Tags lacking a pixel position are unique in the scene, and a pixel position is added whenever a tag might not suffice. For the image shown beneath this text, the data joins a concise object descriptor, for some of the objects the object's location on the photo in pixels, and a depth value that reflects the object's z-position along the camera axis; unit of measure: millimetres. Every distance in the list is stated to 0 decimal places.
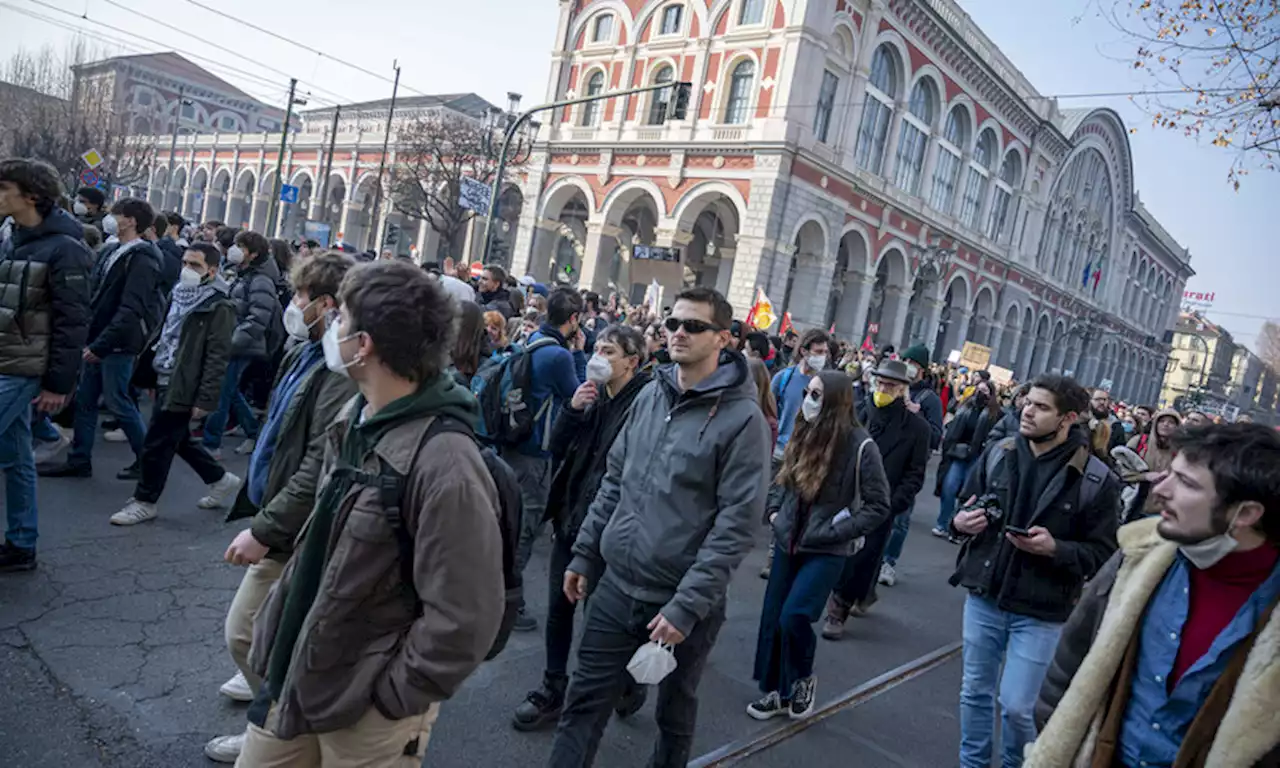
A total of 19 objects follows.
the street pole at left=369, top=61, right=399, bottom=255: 33875
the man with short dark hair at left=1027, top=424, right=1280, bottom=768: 1904
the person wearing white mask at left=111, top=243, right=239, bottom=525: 5121
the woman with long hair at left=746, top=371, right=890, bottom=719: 4172
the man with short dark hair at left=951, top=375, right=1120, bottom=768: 3387
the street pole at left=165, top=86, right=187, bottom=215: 49188
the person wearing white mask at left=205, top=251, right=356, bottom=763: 2525
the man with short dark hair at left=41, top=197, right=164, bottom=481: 5555
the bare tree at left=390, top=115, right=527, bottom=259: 30938
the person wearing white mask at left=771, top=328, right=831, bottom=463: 7422
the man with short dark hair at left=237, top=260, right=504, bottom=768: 1835
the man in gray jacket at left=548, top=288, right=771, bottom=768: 2820
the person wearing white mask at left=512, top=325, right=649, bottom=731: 3920
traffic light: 26245
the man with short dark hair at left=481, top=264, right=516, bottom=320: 8625
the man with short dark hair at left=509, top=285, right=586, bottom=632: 4523
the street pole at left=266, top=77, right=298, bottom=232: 25281
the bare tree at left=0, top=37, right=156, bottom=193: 27172
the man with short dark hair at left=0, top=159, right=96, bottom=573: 4154
